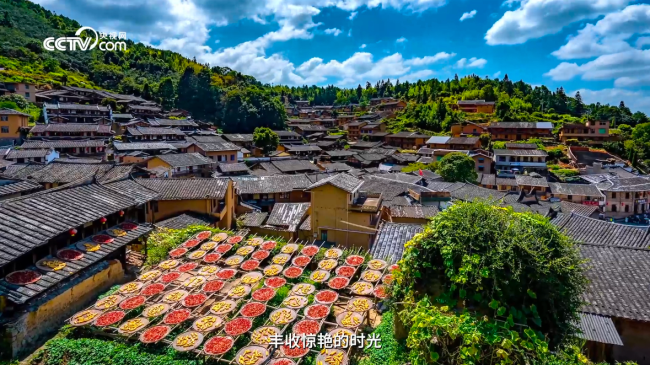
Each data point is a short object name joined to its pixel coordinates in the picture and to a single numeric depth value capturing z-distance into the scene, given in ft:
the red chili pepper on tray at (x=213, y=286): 42.30
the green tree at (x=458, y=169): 165.58
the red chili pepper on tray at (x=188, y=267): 48.09
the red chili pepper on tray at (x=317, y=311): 37.17
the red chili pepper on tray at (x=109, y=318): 35.73
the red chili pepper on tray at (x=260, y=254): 51.21
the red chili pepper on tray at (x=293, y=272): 46.38
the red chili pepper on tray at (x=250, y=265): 48.83
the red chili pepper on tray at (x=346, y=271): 45.34
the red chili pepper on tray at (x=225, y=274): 45.78
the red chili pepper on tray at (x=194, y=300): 39.29
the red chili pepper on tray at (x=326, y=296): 39.75
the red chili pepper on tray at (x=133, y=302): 38.34
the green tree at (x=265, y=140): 221.66
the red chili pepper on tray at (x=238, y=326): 34.86
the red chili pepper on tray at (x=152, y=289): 41.39
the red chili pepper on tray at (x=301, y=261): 48.83
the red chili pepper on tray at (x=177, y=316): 36.52
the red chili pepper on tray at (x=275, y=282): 43.93
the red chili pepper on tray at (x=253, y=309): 37.99
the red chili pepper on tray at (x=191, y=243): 55.14
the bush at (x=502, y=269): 25.30
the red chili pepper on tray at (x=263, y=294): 40.70
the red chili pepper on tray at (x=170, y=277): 44.52
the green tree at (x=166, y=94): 282.97
